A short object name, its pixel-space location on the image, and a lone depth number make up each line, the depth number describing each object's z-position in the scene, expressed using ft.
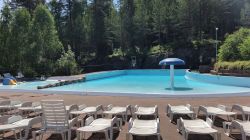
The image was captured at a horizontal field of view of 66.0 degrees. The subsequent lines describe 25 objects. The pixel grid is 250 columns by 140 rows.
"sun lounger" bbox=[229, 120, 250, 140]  10.96
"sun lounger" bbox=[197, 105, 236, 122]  15.20
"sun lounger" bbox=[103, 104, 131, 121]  16.09
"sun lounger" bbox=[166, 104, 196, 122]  15.77
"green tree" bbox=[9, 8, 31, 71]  53.72
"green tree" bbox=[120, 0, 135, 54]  75.07
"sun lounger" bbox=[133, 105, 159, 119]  15.78
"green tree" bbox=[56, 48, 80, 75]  56.66
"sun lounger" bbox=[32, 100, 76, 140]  12.47
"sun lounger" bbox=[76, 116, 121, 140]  11.97
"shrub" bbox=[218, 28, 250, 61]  50.49
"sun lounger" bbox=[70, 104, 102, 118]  15.98
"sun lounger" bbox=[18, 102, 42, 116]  17.11
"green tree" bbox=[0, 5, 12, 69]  54.15
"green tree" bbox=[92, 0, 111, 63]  77.30
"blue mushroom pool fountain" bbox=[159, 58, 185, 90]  36.04
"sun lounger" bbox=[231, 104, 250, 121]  15.29
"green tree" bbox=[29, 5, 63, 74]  54.80
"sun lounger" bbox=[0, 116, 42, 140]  12.31
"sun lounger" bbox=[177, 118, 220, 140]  11.39
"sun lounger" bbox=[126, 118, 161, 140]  11.43
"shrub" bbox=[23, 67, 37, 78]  52.72
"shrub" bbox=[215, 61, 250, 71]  40.70
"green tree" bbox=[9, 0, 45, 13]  73.58
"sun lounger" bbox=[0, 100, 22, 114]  18.23
